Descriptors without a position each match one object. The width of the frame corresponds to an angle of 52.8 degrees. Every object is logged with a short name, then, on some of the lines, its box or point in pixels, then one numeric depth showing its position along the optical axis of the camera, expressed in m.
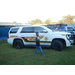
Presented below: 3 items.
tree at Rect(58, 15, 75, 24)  40.41
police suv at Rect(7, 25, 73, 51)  5.31
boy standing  4.62
